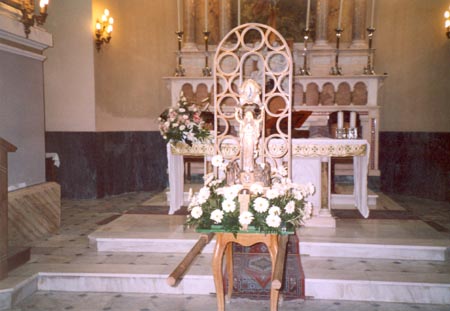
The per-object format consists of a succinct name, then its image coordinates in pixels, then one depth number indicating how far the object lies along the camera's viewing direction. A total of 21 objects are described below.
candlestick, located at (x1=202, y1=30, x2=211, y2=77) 9.31
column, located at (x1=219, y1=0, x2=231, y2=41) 9.89
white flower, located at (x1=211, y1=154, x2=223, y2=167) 3.67
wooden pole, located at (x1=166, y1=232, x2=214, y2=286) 2.63
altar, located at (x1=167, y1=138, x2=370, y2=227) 5.49
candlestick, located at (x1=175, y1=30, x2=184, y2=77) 9.40
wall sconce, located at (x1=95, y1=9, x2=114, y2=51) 8.35
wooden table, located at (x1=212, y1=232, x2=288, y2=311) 3.41
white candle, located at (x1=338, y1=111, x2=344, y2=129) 5.96
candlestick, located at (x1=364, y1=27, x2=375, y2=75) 8.90
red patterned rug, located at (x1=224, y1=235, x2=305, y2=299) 4.19
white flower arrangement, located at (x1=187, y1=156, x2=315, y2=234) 3.33
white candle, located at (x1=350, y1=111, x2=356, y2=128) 6.04
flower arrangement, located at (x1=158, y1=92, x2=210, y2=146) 5.96
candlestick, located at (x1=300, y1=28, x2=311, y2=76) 9.06
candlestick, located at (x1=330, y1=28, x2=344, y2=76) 9.03
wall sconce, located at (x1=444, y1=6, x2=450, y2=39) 7.85
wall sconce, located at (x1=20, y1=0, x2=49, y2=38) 5.39
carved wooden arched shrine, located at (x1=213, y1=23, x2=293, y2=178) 3.95
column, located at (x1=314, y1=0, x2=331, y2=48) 9.52
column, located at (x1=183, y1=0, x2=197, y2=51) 9.88
